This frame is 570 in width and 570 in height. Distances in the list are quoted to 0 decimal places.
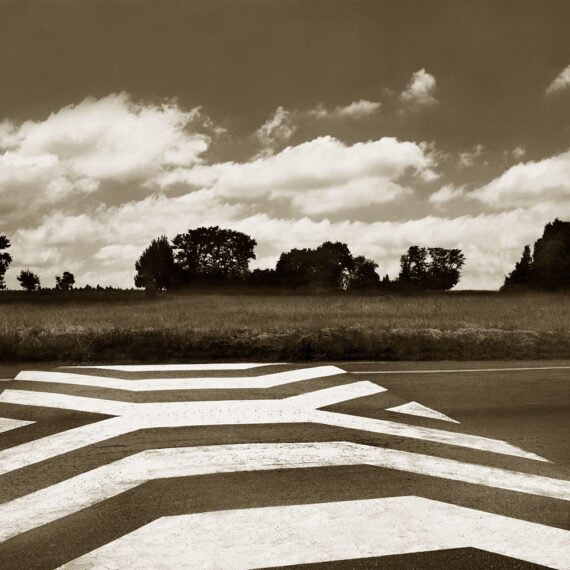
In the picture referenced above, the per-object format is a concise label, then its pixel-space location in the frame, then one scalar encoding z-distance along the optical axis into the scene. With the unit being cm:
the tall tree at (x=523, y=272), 7500
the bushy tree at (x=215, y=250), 8731
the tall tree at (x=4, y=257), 6255
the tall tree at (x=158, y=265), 8169
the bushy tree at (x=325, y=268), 8012
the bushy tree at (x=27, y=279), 7700
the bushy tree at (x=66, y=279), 8671
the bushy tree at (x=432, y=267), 9444
